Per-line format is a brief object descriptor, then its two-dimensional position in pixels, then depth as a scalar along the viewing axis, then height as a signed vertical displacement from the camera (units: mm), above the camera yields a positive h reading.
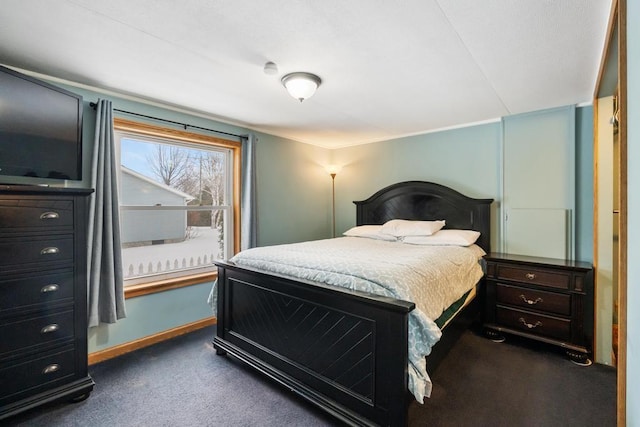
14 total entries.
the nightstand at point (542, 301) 2461 -771
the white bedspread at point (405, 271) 1604 -398
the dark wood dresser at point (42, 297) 1767 -529
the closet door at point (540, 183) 2877 +307
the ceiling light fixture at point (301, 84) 2219 +968
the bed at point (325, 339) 1580 -830
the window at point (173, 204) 2846 +93
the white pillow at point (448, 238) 3008 -260
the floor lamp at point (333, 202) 4848 +181
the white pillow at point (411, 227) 3291 -161
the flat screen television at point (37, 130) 1884 +559
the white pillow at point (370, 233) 3523 -246
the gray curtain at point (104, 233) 2412 -167
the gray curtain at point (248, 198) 3500 +176
